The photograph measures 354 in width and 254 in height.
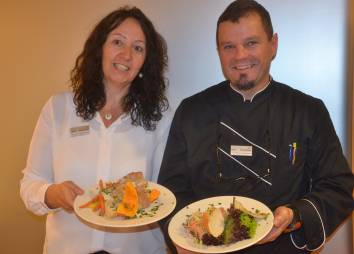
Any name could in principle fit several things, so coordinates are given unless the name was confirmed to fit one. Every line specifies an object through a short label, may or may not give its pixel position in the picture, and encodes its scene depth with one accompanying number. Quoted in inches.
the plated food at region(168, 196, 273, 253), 47.4
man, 58.1
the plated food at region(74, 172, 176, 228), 51.4
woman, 62.8
